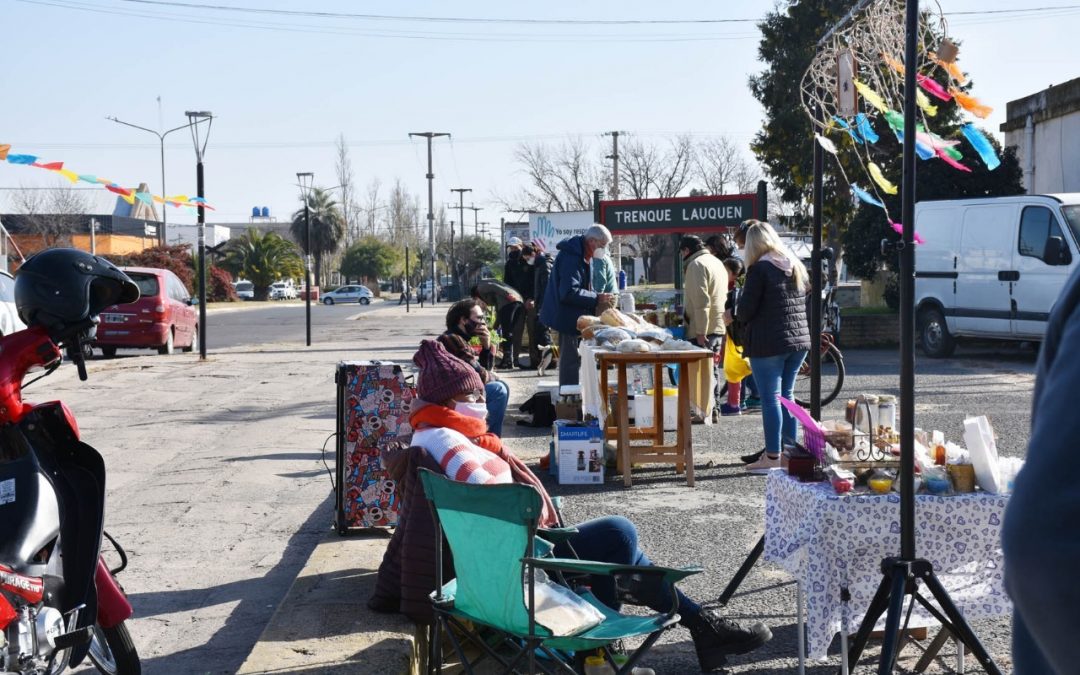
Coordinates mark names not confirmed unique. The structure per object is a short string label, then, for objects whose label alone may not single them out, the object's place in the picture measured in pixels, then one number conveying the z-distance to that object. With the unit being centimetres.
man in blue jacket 1034
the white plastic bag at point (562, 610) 383
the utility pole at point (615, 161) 5367
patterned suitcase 653
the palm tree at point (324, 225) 9068
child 1127
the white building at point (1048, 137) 2056
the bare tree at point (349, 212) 10119
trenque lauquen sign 1502
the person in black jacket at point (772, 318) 805
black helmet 404
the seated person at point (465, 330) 563
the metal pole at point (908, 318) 390
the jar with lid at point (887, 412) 465
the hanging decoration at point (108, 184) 1150
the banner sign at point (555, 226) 2353
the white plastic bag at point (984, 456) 427
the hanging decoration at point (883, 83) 452
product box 832
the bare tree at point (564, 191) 6481
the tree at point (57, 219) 6395
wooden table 834
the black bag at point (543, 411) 1136
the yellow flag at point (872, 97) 473
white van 1551
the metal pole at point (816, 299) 557
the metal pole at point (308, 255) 2414
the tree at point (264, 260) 7844
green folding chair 359
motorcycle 373
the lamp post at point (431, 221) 6575
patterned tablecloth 425
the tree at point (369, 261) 10138
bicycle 1214
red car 2112
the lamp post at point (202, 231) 2023
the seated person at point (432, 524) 450
